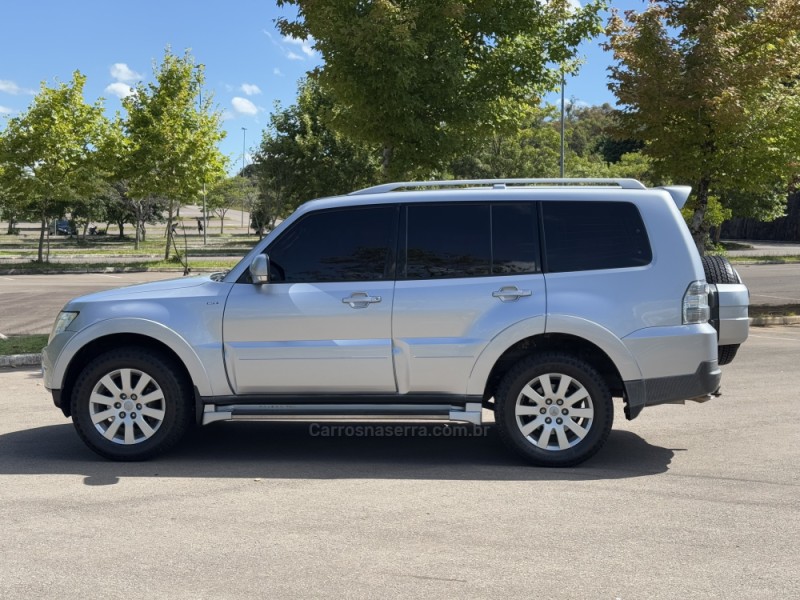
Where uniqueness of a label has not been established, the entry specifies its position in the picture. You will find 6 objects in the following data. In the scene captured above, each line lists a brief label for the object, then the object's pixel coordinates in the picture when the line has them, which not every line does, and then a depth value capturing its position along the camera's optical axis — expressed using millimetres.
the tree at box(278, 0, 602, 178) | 13422
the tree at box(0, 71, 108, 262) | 32219
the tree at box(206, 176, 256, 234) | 68938
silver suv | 6277
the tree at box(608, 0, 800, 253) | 14648
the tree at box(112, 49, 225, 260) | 32781
